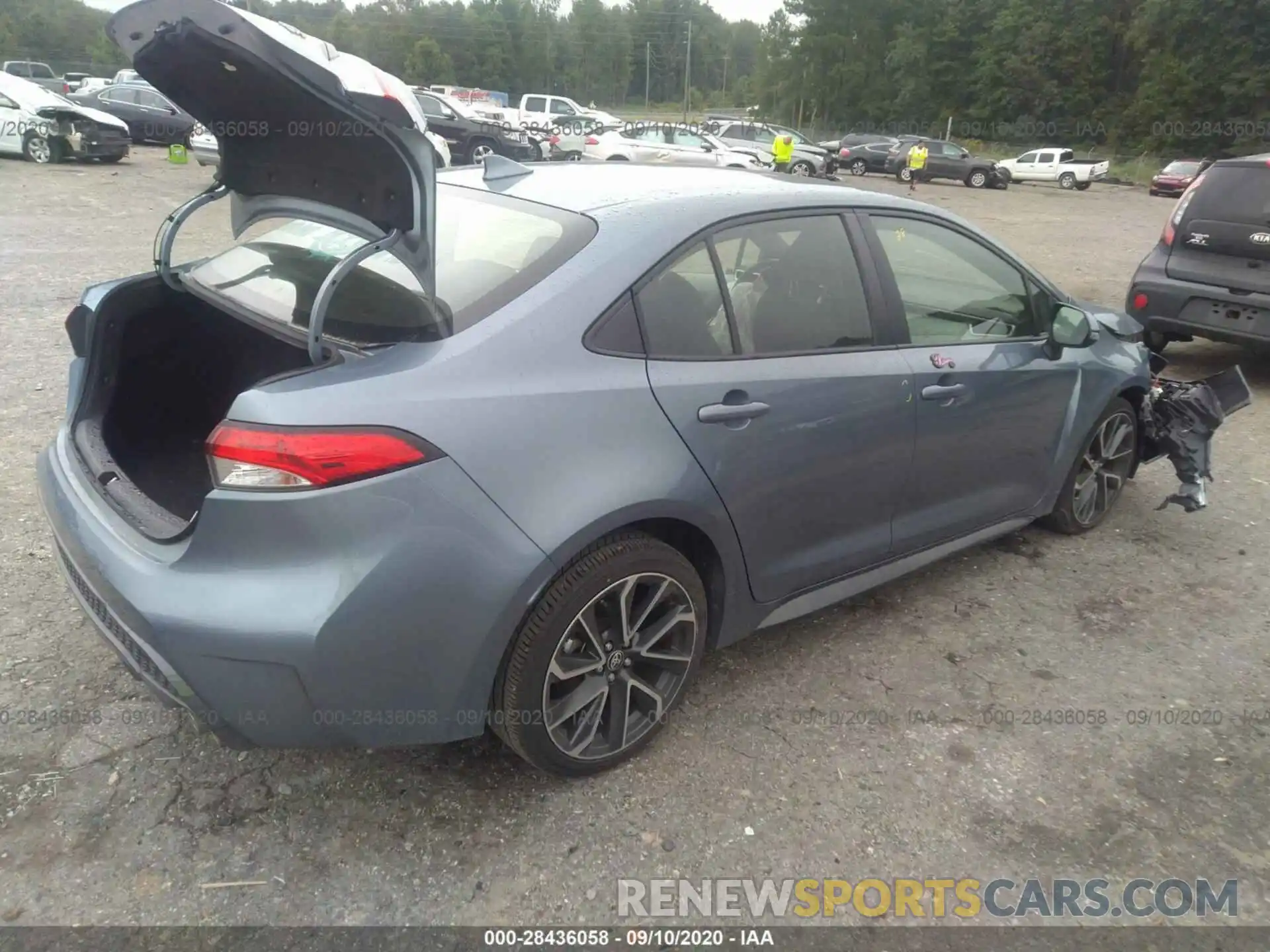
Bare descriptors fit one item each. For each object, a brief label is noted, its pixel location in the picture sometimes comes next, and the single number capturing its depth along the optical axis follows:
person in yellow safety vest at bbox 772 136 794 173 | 26.11
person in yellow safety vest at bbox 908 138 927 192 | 30.11
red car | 32.28
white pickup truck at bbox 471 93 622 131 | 34.12
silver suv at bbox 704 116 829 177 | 29.02
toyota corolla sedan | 2.07
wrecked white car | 17.64
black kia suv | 6.35
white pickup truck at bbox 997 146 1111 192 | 35.91
